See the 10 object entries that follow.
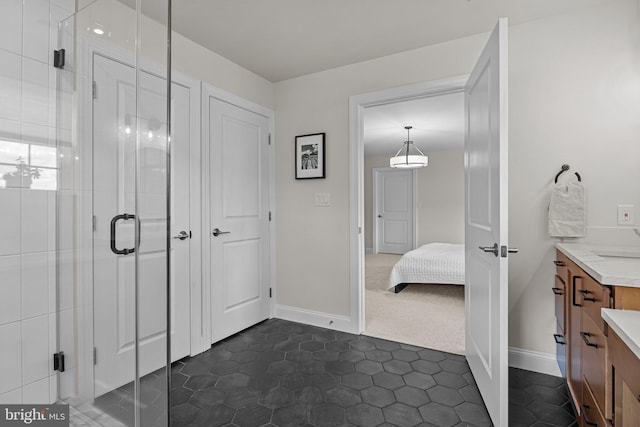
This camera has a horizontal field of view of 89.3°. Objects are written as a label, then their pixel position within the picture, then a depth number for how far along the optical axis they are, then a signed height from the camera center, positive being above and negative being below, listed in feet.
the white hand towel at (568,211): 6.82 +0.06
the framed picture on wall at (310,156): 10.16 +1.88
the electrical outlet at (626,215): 6.60 -0.03
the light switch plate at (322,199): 10.18 +0.49
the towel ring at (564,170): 6.97 +0.94
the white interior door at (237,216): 8.97 -0.04
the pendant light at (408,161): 16.83 +2.79
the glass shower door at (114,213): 4.16 +0.02
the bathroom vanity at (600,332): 3.04 -1.45
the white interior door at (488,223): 5.24 -0.18
